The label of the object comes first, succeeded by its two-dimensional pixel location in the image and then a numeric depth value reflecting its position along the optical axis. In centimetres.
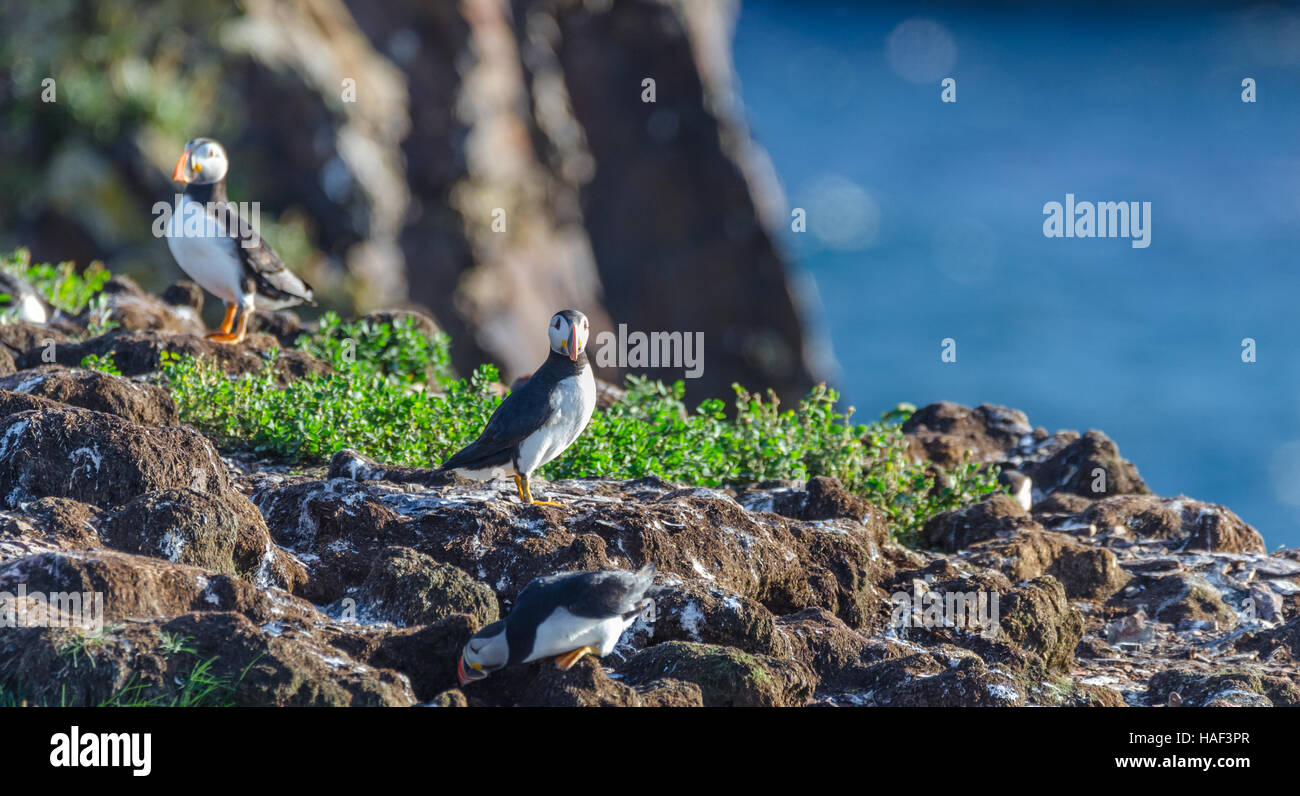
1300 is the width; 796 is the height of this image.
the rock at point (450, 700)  1011
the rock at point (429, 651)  1084
